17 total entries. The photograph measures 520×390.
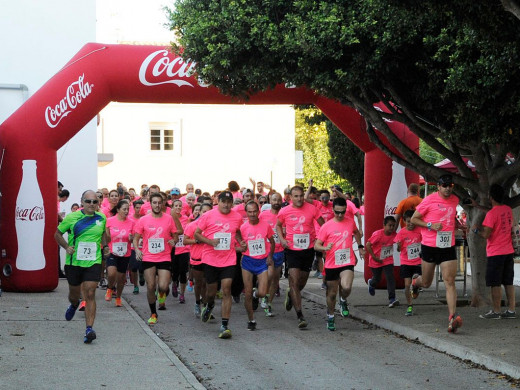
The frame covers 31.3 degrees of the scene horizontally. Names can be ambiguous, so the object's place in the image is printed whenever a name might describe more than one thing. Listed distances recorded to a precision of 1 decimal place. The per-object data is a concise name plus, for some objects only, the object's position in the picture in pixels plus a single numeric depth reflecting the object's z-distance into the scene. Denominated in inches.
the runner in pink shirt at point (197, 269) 534.3
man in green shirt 432.1
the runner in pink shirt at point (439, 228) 471.2
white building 1469.0
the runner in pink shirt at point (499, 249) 493.0
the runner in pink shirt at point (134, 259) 649.0
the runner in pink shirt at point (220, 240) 472.7
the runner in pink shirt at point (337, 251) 482.9
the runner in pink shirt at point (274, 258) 565.6
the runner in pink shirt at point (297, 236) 508.7
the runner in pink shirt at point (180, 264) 619.8
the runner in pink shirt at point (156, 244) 510.0
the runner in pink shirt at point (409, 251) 547.8
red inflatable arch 625.0
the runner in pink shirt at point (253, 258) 482.2
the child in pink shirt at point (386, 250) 570.3
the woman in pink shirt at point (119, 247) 590.9
